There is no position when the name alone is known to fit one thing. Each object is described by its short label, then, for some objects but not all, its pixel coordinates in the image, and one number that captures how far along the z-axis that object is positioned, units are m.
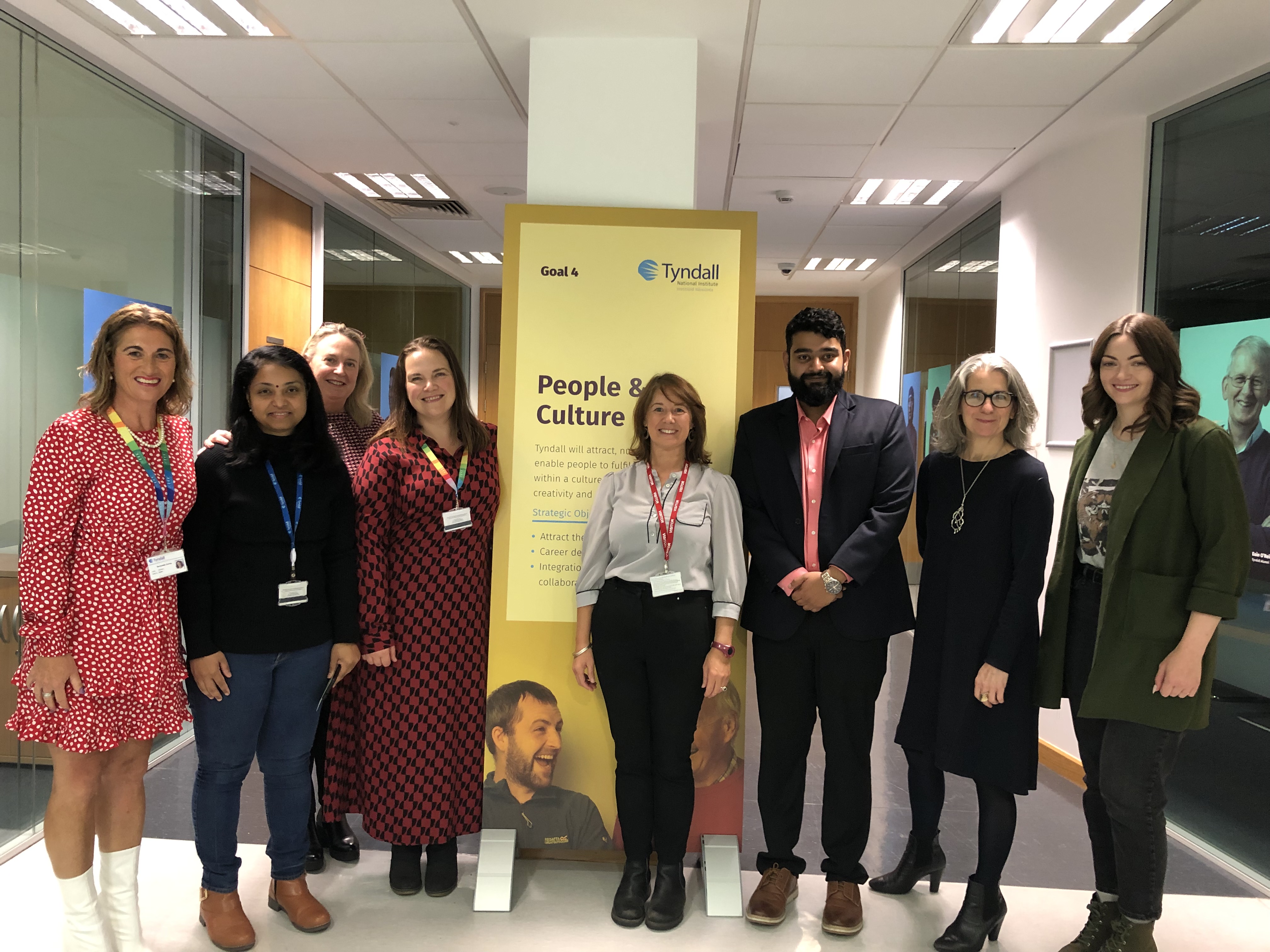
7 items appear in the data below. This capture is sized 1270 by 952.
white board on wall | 4.66
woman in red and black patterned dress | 2.77
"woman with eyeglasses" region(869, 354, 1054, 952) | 2.56
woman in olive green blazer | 2.34
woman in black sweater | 2.47
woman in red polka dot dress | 2.27
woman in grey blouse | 2.72
